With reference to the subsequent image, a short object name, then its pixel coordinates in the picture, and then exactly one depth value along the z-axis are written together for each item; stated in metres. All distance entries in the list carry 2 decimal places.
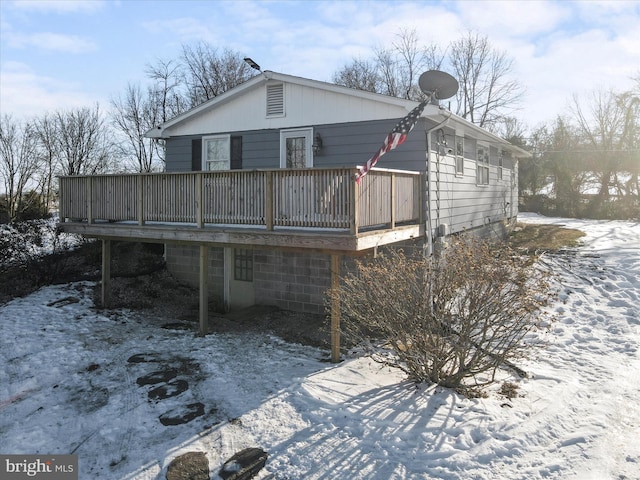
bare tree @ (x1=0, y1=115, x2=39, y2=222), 17.19
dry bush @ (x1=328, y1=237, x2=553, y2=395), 5.82
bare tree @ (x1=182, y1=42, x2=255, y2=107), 28.33
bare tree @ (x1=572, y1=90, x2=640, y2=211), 24.84
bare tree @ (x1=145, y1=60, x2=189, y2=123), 25.69
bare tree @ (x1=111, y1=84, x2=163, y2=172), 24.28
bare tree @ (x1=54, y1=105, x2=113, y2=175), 19.20
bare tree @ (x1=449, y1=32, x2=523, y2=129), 29.34
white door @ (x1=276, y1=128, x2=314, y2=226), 7.00
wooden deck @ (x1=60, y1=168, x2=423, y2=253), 6.78
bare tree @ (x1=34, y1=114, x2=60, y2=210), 18.34
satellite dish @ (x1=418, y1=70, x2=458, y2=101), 8.56
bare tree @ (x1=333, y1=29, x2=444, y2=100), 30.66
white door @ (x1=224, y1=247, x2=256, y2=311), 11.02
